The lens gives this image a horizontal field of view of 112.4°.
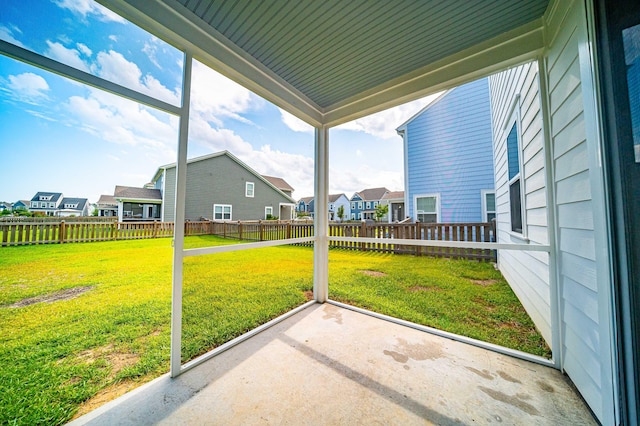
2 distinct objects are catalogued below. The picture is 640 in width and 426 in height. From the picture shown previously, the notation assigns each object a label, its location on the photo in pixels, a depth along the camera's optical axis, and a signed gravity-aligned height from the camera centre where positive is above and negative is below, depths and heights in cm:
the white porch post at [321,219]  311 +4
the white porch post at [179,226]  160 -3
